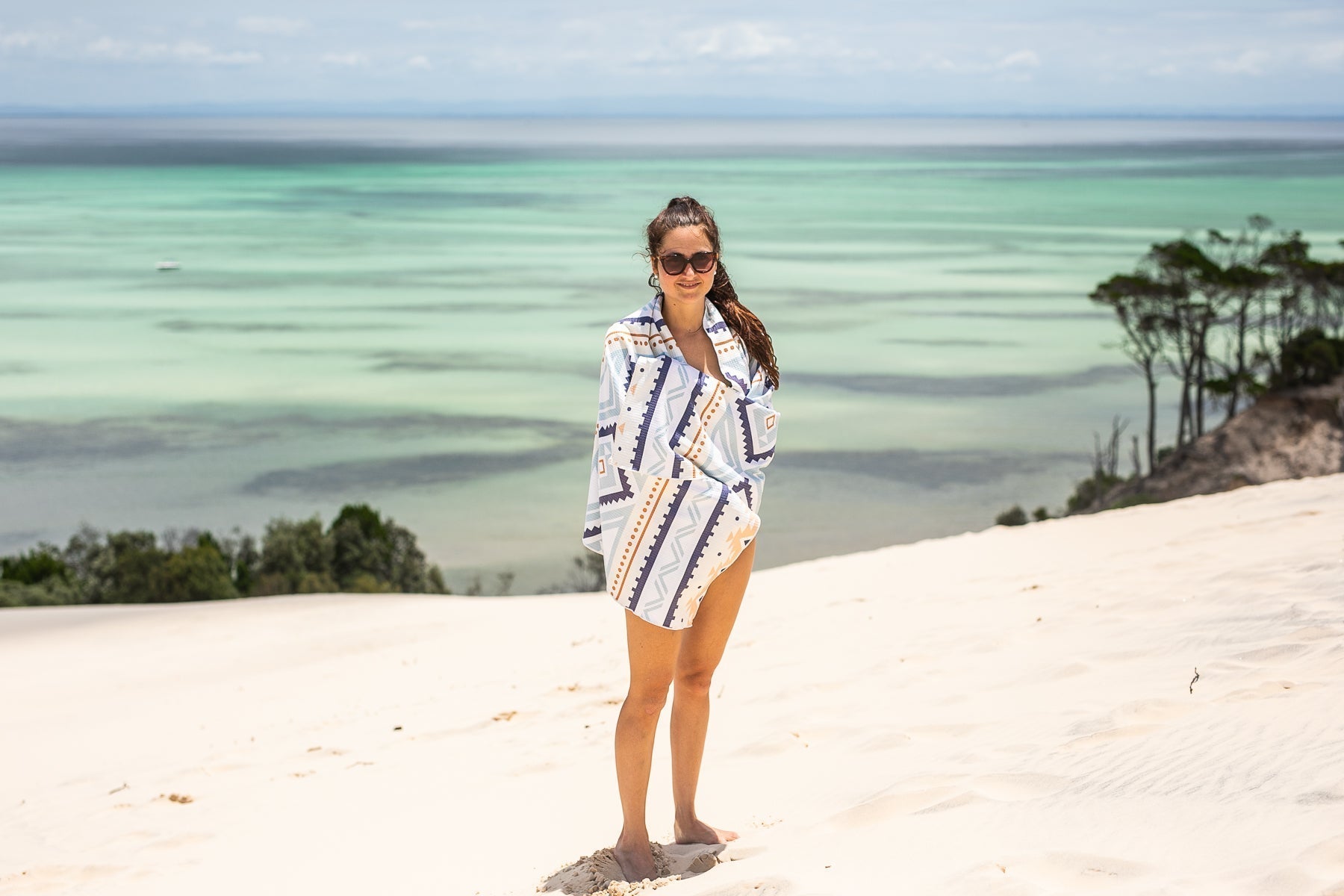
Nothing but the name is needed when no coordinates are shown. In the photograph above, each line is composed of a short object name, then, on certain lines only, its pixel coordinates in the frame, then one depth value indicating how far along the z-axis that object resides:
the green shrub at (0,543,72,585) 14.05
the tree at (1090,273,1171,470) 26.02
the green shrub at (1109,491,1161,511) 17.91
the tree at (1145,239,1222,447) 25.08
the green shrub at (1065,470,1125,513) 21.16
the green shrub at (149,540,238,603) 13.45
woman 2.90
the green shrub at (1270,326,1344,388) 25.23
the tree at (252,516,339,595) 14.29
